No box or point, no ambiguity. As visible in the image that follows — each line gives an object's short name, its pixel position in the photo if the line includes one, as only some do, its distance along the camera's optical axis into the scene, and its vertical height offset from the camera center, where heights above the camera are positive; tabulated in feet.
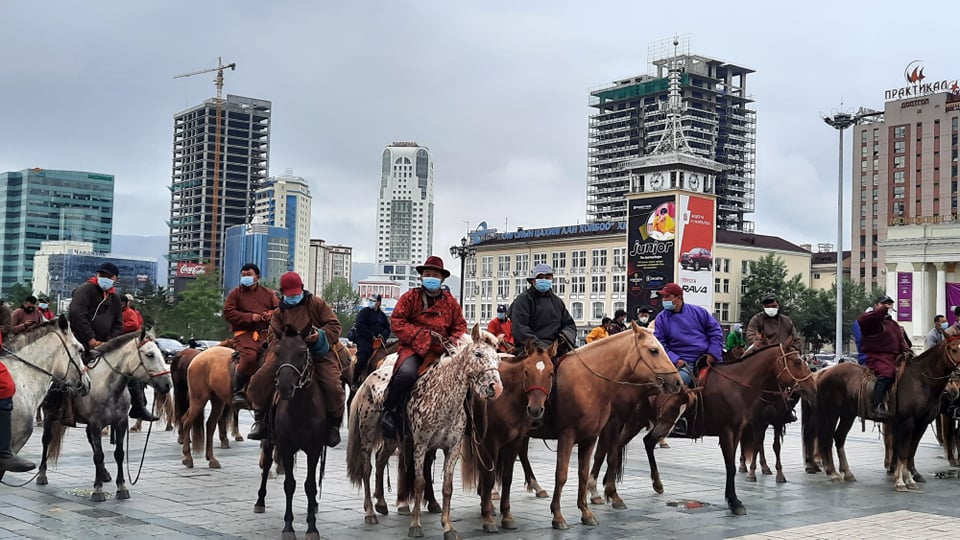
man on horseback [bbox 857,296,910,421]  46.34 -2.13
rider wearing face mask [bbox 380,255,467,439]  33.19 -1.29
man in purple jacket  41.93 -1.43
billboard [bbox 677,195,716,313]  282.56 +15.18
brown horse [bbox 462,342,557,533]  33.06 -4.57
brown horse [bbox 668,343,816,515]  39.55 -3.59
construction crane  645.51 +58.24
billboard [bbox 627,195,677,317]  283.59 +15.03
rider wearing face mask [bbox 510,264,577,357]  37.63 -0.72
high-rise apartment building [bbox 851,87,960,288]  407.44 +59.15
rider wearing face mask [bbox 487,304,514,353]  63.74 -2.05
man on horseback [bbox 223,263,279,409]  42.24 -1.20
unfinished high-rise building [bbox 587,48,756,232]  481.05 +87.08
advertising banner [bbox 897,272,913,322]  221.05 +1.95
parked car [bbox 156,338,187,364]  150.30 -9.87
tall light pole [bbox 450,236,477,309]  168.45 +7.88
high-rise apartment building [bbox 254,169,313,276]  635.25 +52.58
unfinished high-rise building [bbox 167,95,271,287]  647.97 +48.76
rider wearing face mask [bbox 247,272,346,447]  31.73 -1.65
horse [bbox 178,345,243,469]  48.65 -5.29
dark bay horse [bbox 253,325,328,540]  30.37 -4.03
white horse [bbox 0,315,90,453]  30.96 -2.81
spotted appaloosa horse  30.89 -3.56
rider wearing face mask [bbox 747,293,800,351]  48.26 -1.33
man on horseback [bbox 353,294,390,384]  56.34 -2.27
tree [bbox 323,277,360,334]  403.13 -2.47
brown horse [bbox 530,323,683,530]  34.47 -3.11
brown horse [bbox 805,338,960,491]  44.98 -4.92
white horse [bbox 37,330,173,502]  38.01 -3.80
